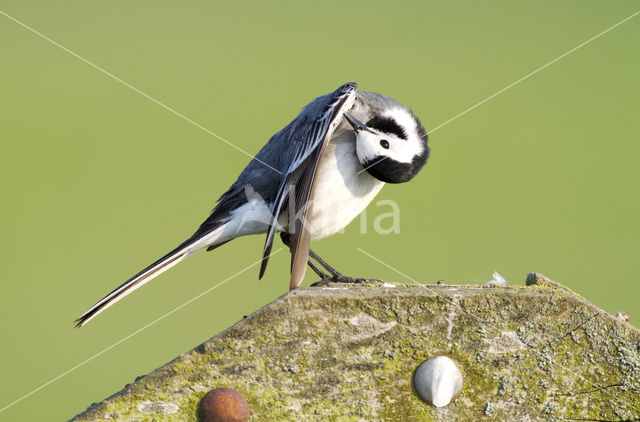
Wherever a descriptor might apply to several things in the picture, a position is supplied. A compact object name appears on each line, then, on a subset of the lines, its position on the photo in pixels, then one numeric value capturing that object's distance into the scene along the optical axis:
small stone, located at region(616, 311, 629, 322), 4.79
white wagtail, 6.77
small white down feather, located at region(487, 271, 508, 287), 5.14
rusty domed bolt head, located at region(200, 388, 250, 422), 3.86
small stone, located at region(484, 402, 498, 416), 4.04
